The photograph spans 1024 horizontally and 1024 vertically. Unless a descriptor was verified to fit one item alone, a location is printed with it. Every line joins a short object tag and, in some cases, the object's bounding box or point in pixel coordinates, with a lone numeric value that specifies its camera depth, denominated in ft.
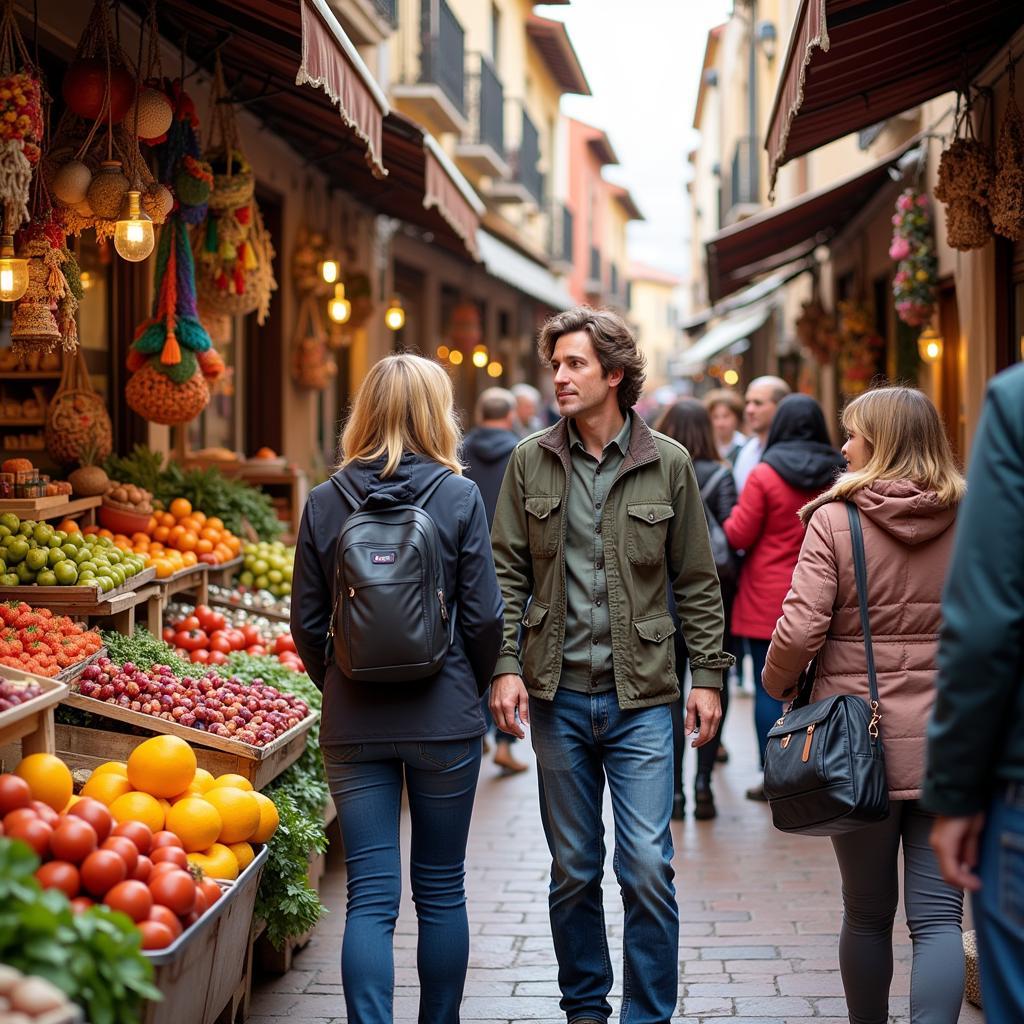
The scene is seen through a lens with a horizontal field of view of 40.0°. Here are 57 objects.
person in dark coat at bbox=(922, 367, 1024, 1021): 7.79
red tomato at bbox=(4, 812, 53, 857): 10.25
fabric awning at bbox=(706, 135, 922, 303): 34.91
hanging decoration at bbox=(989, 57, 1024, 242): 19.83
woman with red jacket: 21.12
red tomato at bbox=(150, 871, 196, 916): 10.72
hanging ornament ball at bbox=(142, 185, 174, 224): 17.84
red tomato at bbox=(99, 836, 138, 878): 10.62
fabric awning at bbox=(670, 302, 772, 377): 73.88
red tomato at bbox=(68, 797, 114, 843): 10.89
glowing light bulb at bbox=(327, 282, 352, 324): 36.45
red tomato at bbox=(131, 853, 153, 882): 10.77
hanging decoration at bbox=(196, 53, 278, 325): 22.12
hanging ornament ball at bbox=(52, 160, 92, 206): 16.72
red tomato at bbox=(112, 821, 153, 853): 11.28
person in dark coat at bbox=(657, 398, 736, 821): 22.77
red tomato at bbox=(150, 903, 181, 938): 10.43
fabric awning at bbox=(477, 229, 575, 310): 50.08
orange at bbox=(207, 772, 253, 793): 13.92
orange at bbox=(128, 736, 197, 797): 12.96
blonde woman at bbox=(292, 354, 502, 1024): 12.09
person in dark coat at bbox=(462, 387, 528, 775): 26.61
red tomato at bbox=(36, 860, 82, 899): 10.03
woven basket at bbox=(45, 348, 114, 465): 20.98
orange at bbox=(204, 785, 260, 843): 13.28
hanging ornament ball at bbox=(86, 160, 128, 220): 16.93
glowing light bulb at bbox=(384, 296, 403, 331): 44.68
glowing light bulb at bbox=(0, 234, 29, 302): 15.02
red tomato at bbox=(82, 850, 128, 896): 10.30
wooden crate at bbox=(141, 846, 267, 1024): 10.23
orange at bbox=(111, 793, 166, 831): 12.35
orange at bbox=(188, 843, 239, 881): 12.46
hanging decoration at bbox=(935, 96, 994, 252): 21.25
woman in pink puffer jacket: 12.00
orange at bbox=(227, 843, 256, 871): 13.23
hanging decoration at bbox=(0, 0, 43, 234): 13.80
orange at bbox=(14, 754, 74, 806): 11.46
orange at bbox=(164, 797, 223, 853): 12.55
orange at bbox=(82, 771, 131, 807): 12.75
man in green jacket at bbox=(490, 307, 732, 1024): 13.00
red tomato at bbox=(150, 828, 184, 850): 11.81
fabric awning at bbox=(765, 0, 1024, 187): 17.40
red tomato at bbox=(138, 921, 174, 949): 10.11
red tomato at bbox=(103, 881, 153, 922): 10.16
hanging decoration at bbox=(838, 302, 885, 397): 38.81
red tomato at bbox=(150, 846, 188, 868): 11.35
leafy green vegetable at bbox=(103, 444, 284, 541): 23.52
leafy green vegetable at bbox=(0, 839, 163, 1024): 8.34
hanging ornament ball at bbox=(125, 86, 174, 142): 17.72
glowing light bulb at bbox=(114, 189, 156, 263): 16.62
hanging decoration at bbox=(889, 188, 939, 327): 29.78
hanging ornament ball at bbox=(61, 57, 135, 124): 16.97
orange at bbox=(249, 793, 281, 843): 13.89
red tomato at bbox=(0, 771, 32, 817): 10.59
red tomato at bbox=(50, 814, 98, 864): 10.34
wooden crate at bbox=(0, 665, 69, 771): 11.40
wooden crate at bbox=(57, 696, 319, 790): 14.89
